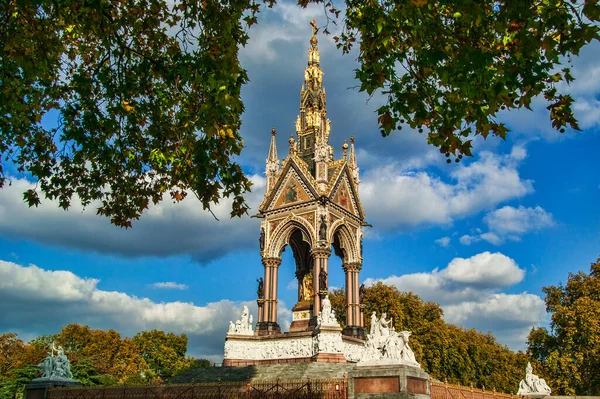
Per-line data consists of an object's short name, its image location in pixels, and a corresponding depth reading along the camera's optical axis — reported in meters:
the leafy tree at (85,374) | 30.28
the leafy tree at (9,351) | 46.03
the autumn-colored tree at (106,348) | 49.16
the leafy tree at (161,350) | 54.12
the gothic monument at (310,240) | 25.23
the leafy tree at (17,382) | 29.25
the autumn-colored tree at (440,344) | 39.78
